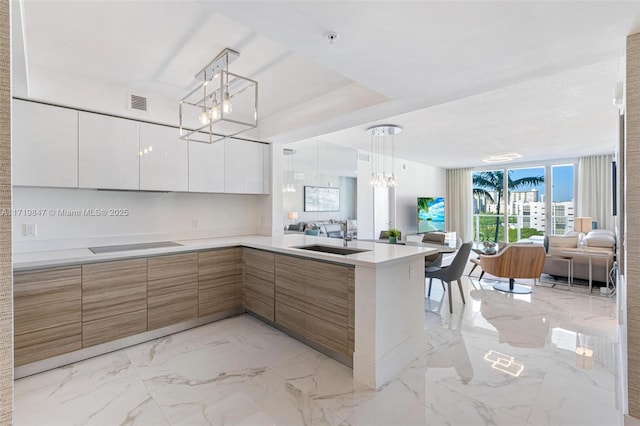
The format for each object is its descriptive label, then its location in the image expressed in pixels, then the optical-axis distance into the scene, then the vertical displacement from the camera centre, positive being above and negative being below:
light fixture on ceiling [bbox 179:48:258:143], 2.22 +1.13
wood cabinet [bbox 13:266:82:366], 2.19 -0.76
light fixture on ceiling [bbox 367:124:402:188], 4.60 +1.23
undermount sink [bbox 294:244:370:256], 2.85 -0.37
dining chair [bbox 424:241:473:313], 3.58 -0.70
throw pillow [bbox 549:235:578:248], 5.30 -0.54
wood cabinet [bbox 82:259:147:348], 2.47 -0.75
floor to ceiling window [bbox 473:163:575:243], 7.87 +0.23
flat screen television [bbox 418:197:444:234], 8.30 -0.09
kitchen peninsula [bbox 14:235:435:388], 2.21 -0.72
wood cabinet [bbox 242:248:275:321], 3.04 -0.74
